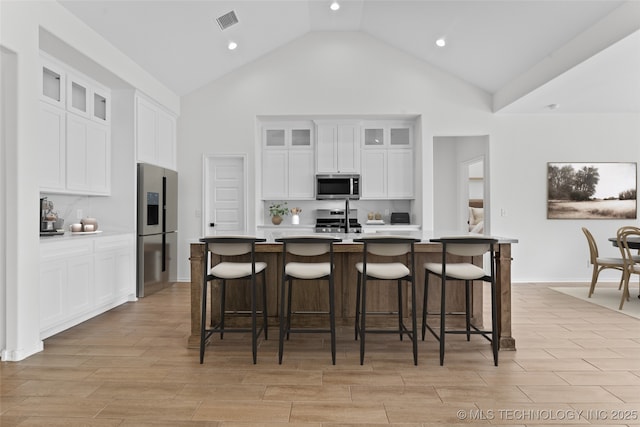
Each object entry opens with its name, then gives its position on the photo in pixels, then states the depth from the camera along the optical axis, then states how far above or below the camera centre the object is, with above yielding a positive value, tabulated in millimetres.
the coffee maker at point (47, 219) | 3859 -42
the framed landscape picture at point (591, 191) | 6340 +360
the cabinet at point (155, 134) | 5258 +1139
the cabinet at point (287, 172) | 6707 +699
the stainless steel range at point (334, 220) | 6307 -98
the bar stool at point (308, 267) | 2922 -393
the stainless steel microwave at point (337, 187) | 6586 +443
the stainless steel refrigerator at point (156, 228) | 5172 -191
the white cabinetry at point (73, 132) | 3910 +878
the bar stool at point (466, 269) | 2928 -412
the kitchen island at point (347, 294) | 3668 -728
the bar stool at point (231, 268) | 2945 -405
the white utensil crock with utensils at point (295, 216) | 6816 -30
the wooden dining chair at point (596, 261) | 5051 -601
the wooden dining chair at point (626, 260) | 4596 -553
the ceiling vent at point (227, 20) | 5043 +2473
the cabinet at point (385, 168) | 6711 +764
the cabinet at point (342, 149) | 6672 +1073
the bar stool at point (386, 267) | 2932 -402
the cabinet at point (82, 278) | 3496 -643
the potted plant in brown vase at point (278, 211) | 6738 +55
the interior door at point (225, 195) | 6602 +317
